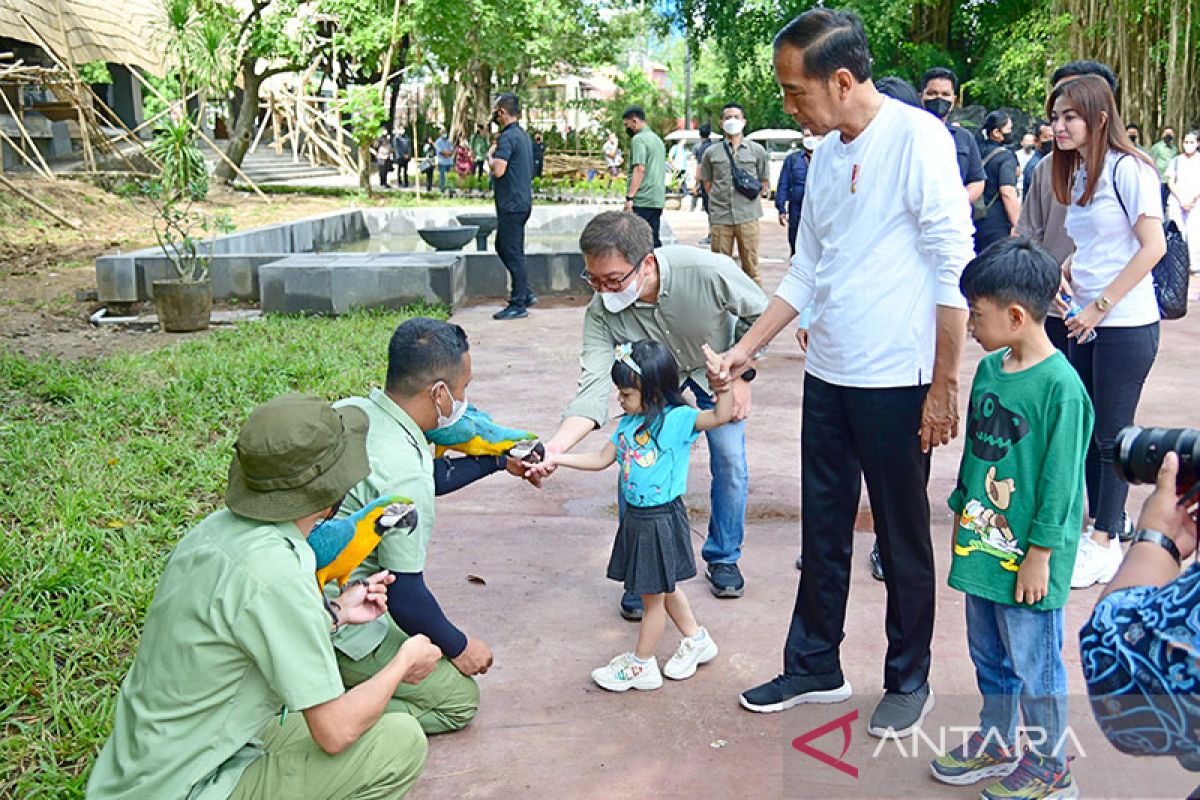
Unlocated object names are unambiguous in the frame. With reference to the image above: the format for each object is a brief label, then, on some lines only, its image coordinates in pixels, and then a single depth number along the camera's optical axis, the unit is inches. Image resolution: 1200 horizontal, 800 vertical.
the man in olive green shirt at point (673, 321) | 143.6
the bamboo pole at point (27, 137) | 591.6
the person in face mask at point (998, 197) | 284.8
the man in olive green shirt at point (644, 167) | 424.8
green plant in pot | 365.7
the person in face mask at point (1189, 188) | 492.7
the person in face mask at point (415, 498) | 116.9
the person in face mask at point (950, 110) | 235.8
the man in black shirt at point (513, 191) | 383.9
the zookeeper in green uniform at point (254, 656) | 86.0
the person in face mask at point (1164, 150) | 556.7
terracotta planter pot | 364.5
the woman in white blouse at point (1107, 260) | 154.9
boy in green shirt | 104.8
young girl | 135.8
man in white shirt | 112.5
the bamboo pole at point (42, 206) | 568.2
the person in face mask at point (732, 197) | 395.9
